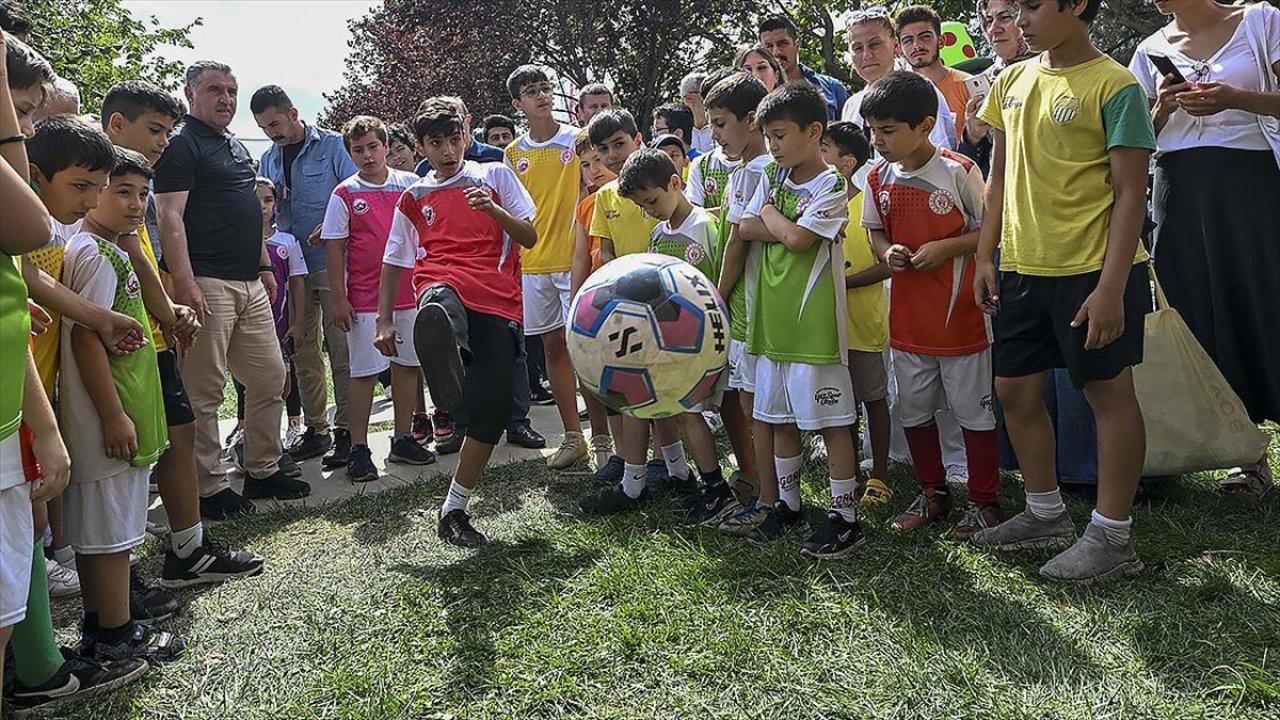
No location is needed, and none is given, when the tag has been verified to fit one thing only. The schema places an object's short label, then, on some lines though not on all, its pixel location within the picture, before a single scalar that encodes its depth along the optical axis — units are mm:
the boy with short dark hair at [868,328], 4355
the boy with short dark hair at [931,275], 3863
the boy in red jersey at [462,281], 4082
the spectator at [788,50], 6309
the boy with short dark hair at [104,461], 3184
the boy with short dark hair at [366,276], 6008
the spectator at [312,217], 6520
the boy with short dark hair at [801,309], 3742
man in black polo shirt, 4965
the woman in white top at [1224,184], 3592
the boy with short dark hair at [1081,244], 3137
